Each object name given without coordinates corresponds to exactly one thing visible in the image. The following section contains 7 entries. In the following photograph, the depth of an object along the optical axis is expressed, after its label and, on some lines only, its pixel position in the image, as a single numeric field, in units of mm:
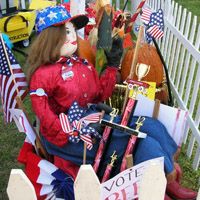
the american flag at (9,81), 2383
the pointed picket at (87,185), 1407
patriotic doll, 2246
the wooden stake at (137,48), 2455
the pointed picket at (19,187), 1423
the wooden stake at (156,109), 2424
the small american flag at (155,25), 2834
